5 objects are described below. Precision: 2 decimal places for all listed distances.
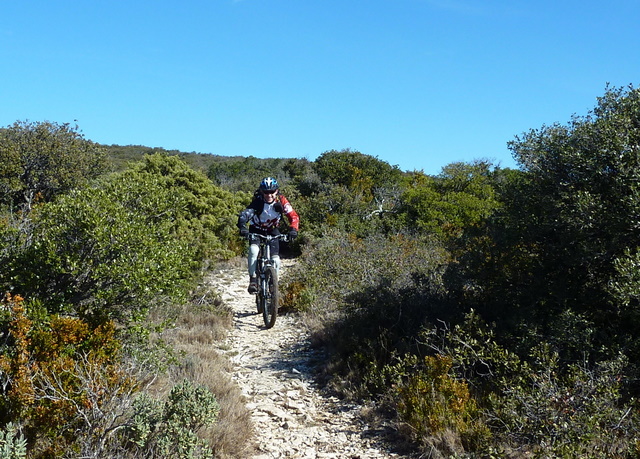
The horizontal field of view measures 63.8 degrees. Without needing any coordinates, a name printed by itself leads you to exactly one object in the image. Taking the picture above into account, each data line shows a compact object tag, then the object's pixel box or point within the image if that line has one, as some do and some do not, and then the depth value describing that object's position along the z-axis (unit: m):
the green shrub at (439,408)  4.35
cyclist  8.43
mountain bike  8.42
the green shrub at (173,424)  3.74
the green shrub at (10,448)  2.99
